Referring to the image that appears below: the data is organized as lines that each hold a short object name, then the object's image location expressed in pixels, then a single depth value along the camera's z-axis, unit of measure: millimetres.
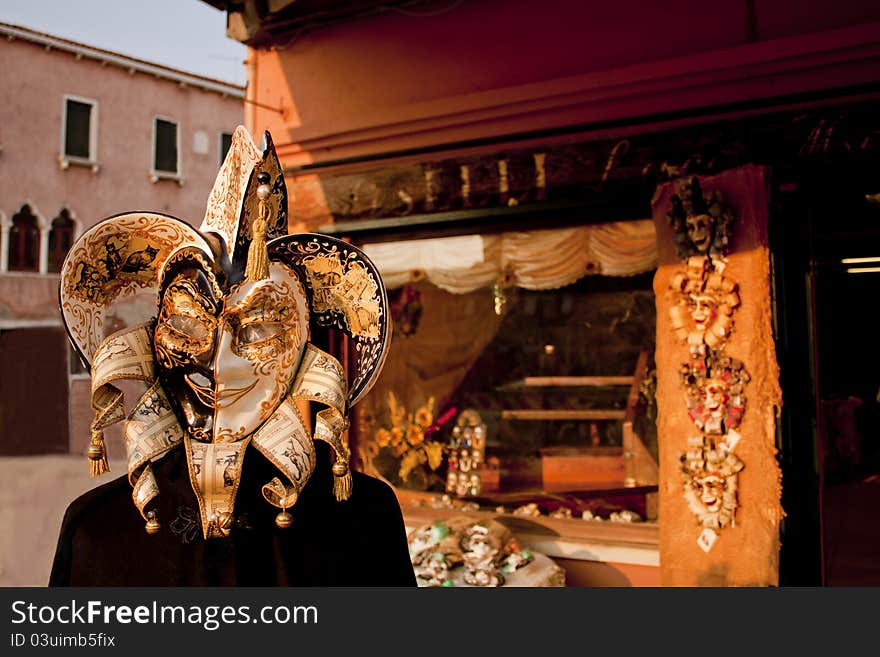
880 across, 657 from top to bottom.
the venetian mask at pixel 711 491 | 3396
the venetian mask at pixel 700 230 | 3430
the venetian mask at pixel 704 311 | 3439
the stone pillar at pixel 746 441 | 3314
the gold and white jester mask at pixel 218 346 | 1208
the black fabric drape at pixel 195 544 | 1274
